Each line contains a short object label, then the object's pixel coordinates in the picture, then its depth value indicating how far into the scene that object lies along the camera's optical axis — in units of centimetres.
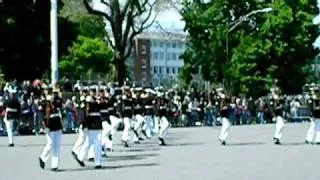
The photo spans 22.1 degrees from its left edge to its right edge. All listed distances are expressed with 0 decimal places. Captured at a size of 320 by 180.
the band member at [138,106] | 2919
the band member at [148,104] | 2906
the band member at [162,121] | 2947
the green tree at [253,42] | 6519
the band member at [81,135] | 2052
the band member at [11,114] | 2938
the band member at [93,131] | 2031
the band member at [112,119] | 2497
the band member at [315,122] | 2953
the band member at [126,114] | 2838
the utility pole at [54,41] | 3625
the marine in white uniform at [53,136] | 1958
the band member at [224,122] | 2941
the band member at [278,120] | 2950
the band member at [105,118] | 2210
